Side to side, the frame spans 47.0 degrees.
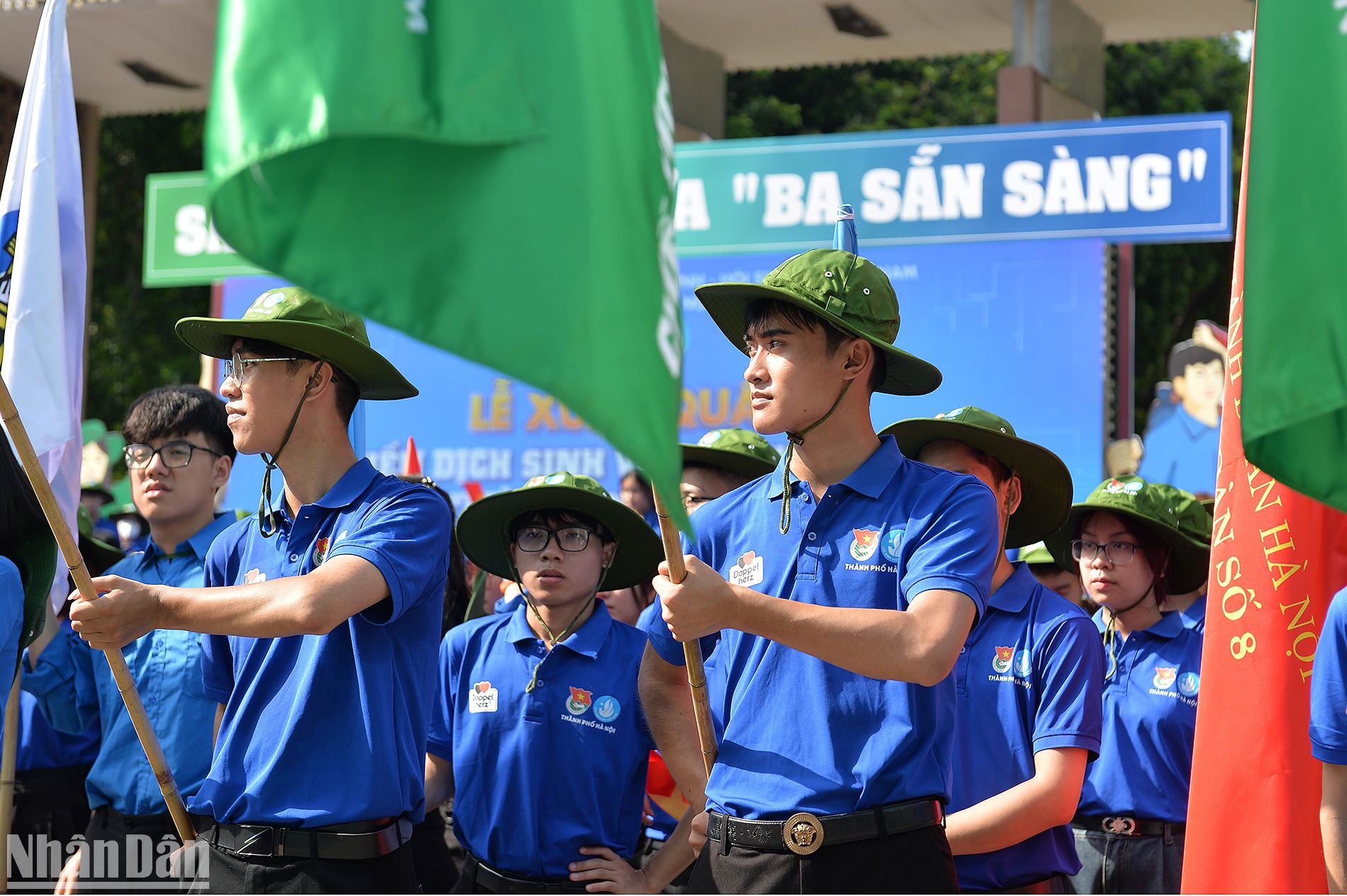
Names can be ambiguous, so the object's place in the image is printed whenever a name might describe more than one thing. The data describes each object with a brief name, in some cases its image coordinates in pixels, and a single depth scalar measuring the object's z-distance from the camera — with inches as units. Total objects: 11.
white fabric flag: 196.9
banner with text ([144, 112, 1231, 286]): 434.9
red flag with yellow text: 157.9
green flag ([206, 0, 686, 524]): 91.4
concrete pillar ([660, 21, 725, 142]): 562.3
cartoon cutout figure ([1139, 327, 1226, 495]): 495.2
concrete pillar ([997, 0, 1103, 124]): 508.1
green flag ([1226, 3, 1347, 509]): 101.0
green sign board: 541.0
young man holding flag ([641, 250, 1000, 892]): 125.2
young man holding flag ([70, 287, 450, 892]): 143.5
